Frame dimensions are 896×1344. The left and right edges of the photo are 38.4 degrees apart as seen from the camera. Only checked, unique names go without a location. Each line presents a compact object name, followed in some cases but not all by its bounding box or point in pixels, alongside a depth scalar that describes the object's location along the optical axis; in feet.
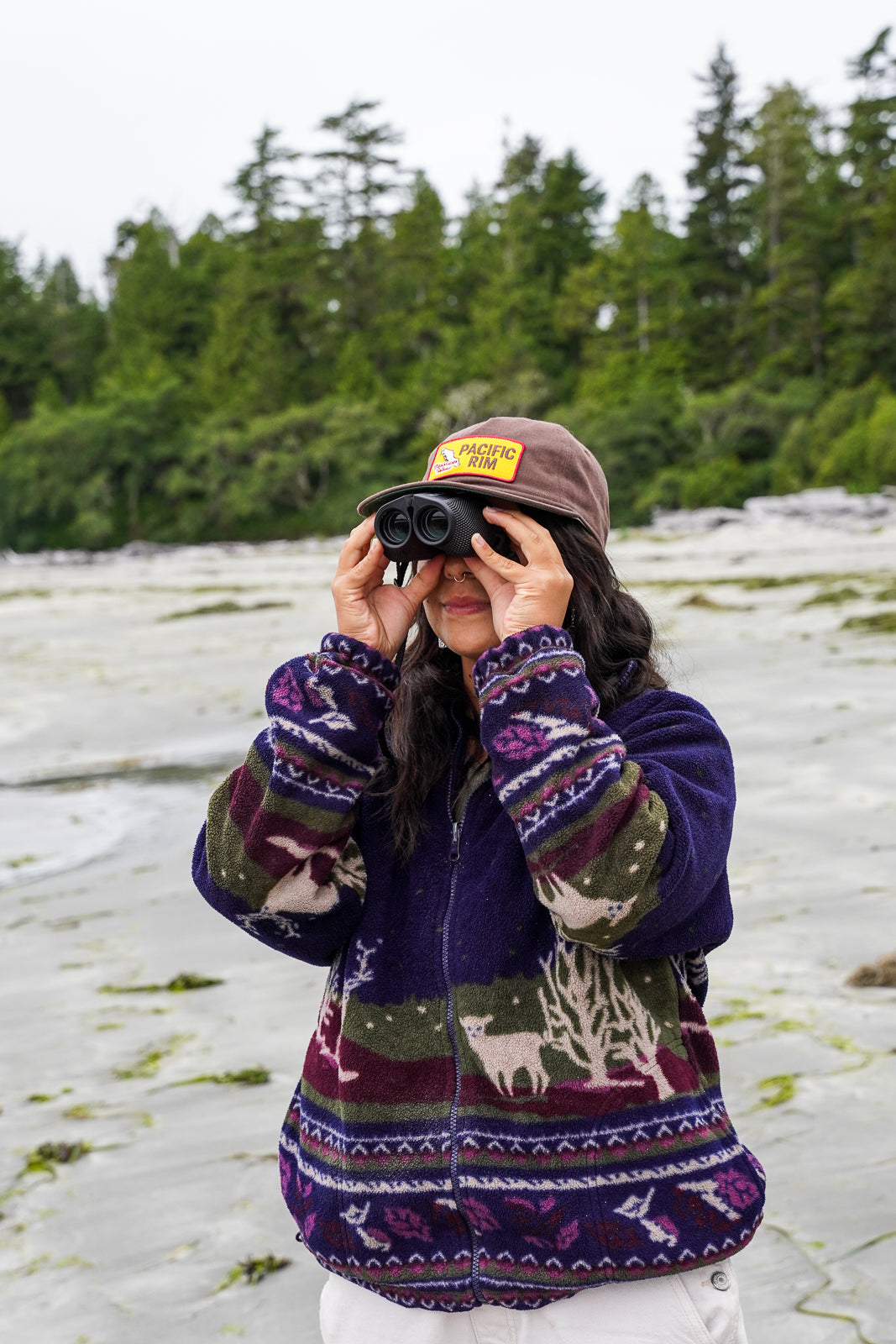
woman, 4.41
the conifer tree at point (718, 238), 138.41
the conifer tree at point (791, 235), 129.70
